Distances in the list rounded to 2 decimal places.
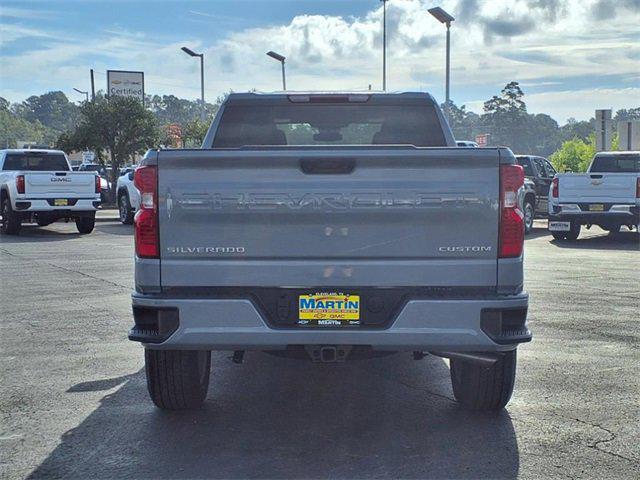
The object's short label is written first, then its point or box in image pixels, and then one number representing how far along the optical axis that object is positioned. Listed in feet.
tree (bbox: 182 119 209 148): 152.87
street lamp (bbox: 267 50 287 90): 131.64
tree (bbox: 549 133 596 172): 147.84
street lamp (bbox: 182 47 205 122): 138.92
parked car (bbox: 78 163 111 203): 112.88
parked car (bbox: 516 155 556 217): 73.67
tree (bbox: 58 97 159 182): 117.29
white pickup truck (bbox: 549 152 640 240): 59.52
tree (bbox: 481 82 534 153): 471.21
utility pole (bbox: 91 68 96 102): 169.72
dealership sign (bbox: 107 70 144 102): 168.25
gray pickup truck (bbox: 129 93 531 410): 14.83
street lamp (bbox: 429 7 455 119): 86.94
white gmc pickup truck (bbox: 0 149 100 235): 66.18
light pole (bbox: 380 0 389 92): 134.51
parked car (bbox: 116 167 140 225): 77.04
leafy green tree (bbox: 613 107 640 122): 480.85
